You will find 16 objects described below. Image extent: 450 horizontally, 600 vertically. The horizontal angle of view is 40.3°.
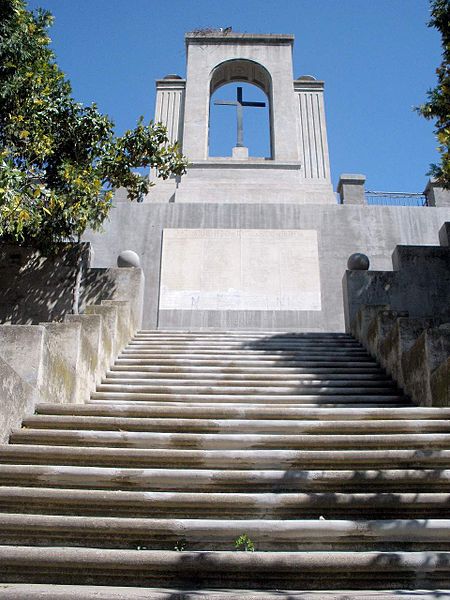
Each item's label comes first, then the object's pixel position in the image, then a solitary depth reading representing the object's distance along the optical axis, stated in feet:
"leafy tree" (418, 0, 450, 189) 29.86
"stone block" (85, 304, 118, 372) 24.61
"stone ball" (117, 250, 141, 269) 34.88
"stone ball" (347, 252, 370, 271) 34.86
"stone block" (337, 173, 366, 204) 48.73
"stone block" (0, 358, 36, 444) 16.46
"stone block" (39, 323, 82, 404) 19.52
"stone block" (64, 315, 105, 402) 21.84
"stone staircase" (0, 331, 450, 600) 11.82
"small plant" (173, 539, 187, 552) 12.90
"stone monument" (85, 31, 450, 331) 39.01
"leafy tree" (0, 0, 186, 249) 30.22
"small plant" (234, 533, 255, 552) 12.75
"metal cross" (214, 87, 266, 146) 55.98
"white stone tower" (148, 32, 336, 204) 49.03
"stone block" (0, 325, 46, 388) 18.74
